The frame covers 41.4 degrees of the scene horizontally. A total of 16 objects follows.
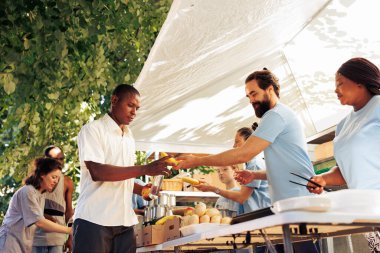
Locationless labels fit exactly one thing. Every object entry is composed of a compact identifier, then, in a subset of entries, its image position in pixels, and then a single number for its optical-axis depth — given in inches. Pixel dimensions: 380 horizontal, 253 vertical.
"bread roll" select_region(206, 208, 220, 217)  151.4
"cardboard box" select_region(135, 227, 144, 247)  168.6
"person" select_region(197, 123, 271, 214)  169.3
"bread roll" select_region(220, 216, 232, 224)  142.8
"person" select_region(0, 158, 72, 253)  168.6
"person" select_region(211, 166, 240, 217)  184.4
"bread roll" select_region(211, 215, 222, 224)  145.9
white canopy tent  170.2
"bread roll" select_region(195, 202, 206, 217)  156.6
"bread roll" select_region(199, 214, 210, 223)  147.9
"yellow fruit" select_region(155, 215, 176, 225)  158.8
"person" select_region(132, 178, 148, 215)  245.0
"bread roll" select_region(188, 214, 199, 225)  147.4
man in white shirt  118.3
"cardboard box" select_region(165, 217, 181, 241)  142.5
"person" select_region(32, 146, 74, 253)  185.0
